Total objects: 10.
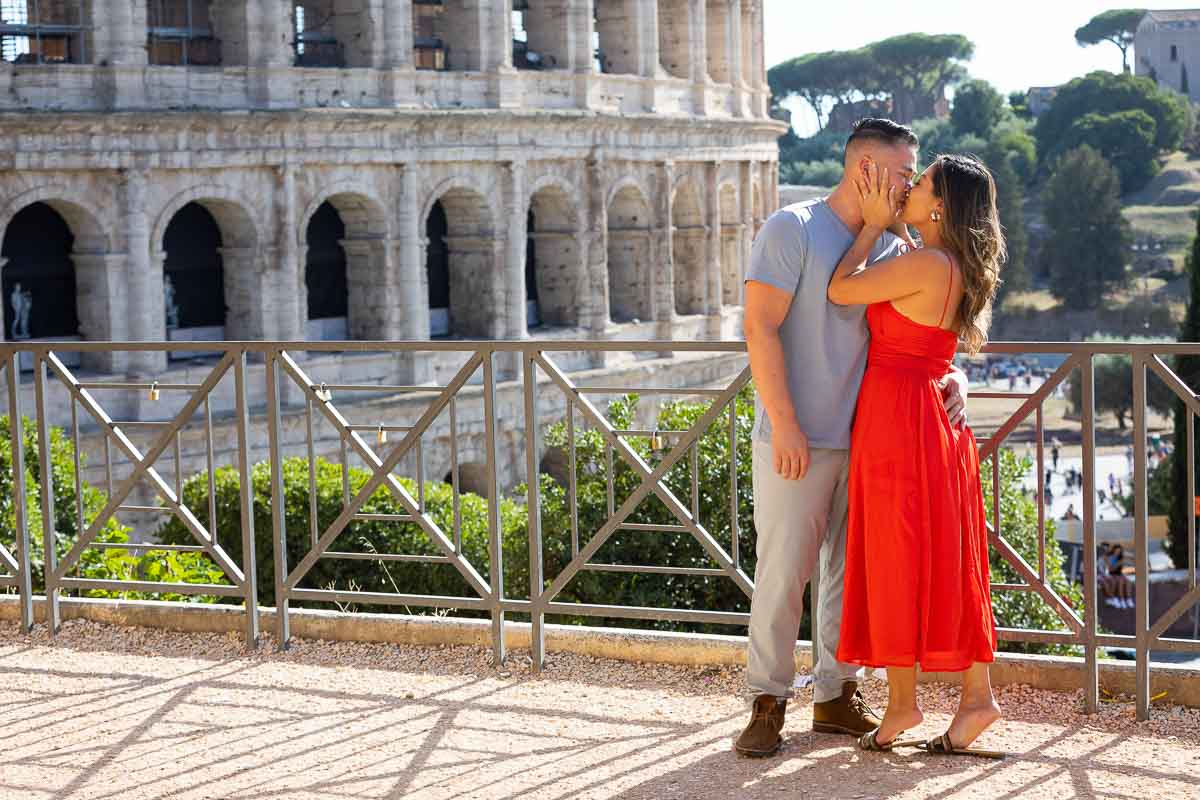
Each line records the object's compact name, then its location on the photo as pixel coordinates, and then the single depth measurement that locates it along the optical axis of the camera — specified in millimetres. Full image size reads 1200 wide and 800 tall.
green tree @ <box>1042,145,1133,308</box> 80875
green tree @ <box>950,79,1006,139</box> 109562
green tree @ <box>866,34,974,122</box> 111688
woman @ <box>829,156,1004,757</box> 5965
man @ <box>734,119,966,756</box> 6051
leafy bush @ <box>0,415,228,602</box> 10719
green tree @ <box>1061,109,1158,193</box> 93062
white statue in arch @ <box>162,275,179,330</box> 29047
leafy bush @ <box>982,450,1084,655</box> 15734
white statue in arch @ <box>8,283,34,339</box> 27203
